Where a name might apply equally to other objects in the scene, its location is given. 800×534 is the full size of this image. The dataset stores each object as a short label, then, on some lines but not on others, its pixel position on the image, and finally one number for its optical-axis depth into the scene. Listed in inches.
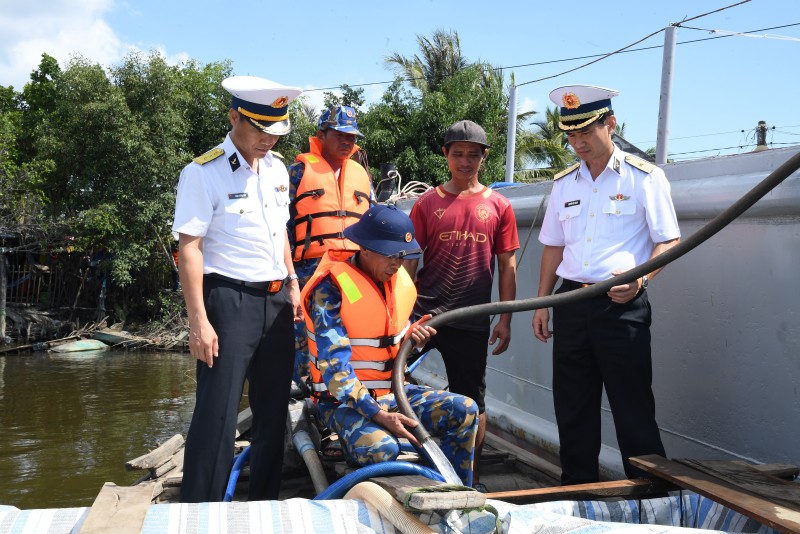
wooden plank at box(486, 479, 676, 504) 93.2
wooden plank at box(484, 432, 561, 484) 145.0
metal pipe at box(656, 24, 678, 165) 141.3
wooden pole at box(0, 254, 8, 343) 745.6
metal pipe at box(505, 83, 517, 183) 211.8
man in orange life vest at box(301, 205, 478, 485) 108.4
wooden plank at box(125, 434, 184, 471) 161.8
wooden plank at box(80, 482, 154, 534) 62.8
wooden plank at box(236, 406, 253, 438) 189.2
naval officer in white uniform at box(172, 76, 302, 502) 109.0
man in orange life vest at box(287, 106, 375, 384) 151.9
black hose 88.2
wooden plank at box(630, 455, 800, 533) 75.6
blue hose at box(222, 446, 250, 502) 120.2
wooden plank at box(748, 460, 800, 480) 99.9
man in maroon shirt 135.8
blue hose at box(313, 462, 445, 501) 84.2
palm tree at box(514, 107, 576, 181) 877.8
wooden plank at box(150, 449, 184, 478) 155.9
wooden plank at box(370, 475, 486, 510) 66.7
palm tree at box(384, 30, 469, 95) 906.7
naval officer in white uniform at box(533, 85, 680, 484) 113.0
